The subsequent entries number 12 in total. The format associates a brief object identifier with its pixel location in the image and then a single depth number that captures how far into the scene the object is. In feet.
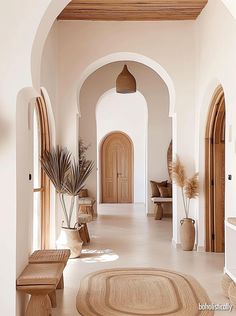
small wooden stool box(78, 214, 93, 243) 25.79
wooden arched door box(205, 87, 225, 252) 23.15
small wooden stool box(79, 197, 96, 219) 33.83
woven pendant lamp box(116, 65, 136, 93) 28.12
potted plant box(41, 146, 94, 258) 21.70
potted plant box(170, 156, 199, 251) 23.49
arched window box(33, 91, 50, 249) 21.22
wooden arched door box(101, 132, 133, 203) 52.31
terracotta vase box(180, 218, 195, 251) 23.49
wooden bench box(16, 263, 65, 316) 11.64
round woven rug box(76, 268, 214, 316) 14.07
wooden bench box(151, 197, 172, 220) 36.14
